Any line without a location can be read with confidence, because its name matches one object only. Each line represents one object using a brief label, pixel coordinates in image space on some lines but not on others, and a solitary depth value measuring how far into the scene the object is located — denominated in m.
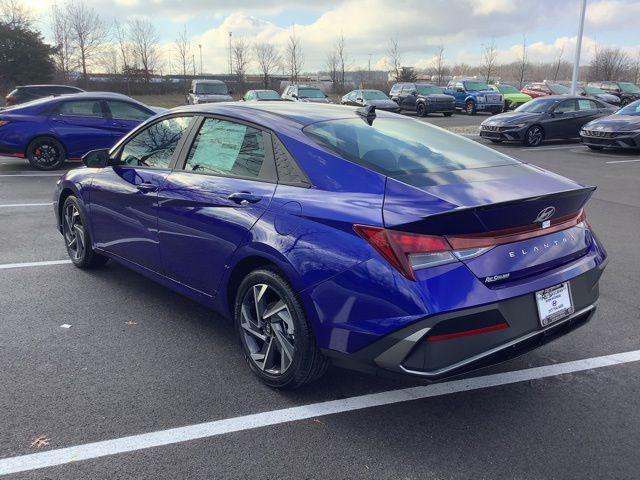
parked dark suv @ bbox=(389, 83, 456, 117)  28.17
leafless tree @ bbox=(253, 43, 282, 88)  52.30
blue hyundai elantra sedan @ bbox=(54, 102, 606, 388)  2.53
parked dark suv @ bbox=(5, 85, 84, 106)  20.53
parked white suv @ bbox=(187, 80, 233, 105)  23.06
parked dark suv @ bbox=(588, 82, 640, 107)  31.77
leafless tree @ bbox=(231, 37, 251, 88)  54.19
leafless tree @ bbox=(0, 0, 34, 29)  40.91
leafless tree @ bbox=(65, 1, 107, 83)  46.22
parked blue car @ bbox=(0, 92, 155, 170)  11.09
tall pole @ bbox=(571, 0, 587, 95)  22.61
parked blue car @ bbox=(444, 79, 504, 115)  29.89
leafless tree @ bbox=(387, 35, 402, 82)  55.19
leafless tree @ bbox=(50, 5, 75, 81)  45.25
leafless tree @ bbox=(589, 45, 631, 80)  53.19
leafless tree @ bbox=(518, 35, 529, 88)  56.79
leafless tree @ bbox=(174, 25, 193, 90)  56.78
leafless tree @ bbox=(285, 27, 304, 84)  54.38
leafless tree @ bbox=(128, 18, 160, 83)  49.76
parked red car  30.43
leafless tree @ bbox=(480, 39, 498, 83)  58.72
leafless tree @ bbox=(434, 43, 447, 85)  58.60
